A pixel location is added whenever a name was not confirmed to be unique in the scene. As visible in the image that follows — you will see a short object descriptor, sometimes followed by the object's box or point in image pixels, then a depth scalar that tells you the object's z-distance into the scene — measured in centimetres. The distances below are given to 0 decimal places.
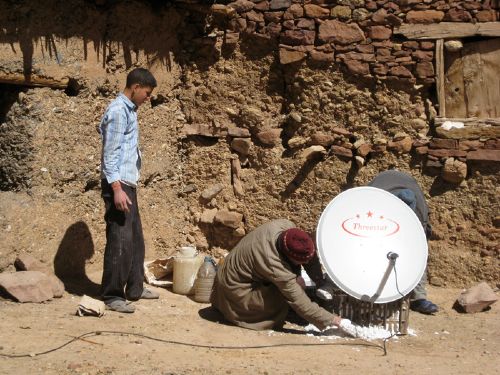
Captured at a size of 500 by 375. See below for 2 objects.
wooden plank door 588
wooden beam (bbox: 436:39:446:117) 588
